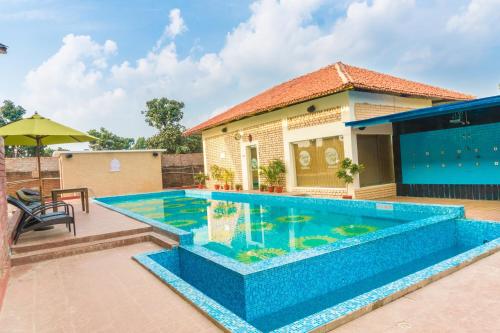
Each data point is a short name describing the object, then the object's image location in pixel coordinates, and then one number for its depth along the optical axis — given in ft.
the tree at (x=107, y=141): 125.18
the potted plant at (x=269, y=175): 45.37
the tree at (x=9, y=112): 103.74
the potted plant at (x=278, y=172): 44.98
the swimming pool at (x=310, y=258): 12.30
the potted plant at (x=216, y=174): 59.36
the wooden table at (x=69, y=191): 28.87
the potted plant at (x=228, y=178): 57.00
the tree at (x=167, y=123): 100.99
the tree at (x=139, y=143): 151.74
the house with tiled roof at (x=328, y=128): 36.65
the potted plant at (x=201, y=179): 63.62
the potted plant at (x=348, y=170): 35.17
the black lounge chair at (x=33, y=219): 18.28
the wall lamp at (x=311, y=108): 39.78
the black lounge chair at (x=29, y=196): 29.73
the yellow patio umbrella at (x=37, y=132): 23.89
